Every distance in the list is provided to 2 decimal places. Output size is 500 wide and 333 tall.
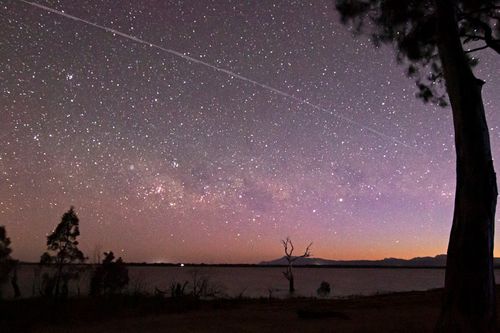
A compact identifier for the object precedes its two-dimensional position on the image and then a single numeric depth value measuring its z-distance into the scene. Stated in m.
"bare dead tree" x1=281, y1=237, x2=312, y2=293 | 49.41
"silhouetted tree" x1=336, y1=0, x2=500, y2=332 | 7.41
